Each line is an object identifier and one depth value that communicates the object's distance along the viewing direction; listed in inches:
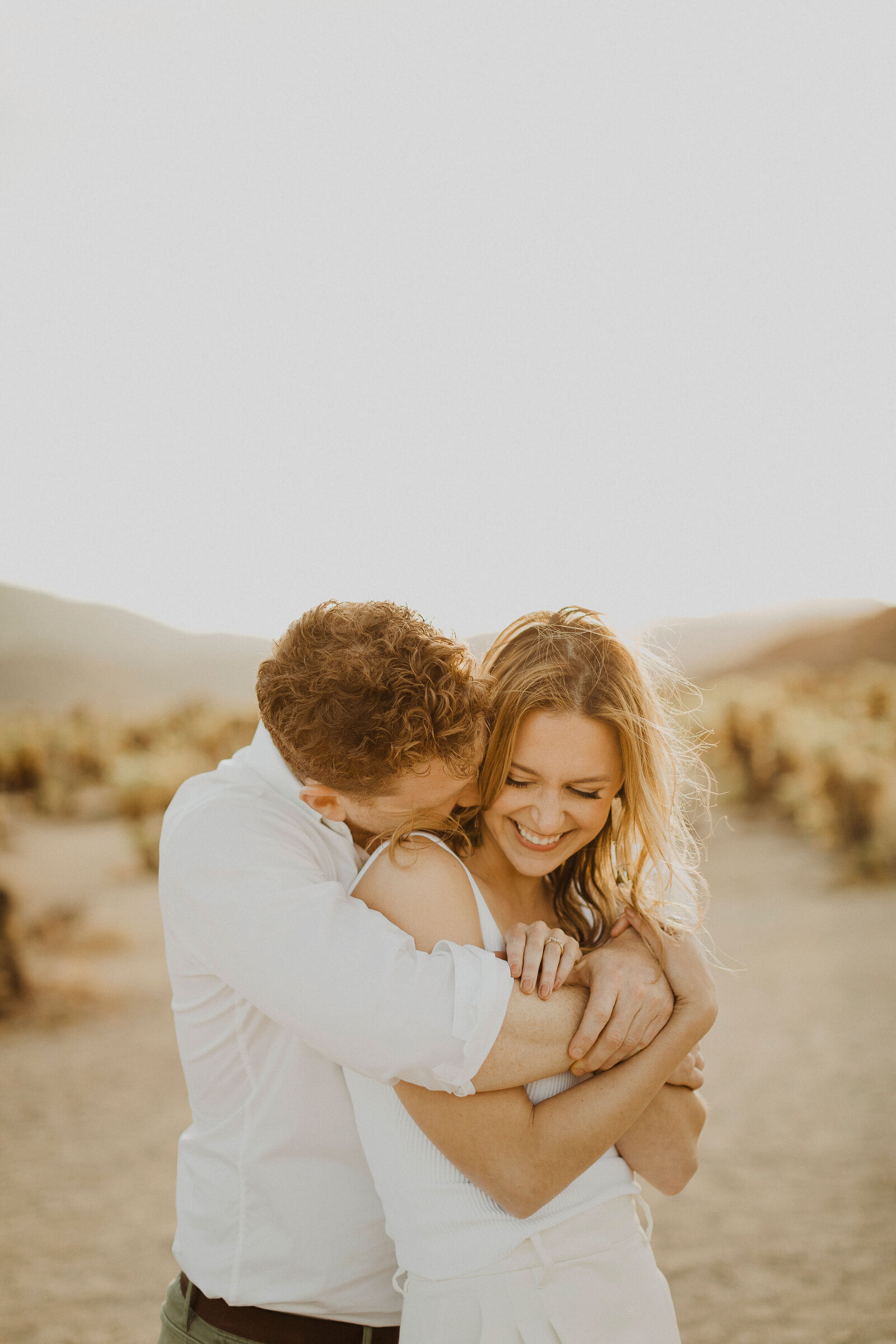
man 58.7
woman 63.8
